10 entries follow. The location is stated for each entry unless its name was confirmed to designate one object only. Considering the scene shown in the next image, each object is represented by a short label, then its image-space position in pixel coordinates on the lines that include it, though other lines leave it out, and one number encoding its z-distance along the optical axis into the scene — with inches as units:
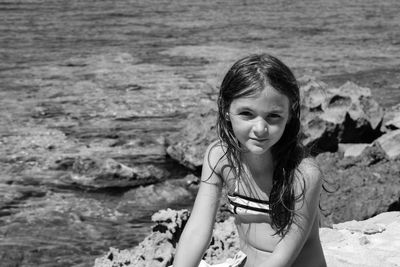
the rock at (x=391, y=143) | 281.7
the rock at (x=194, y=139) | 304.7
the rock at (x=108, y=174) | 288.6
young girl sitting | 114.8
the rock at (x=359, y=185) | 224.5
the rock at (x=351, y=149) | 294.8
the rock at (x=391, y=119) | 320.2
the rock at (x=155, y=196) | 270.4
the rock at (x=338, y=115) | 305.1
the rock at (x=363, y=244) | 169.0
